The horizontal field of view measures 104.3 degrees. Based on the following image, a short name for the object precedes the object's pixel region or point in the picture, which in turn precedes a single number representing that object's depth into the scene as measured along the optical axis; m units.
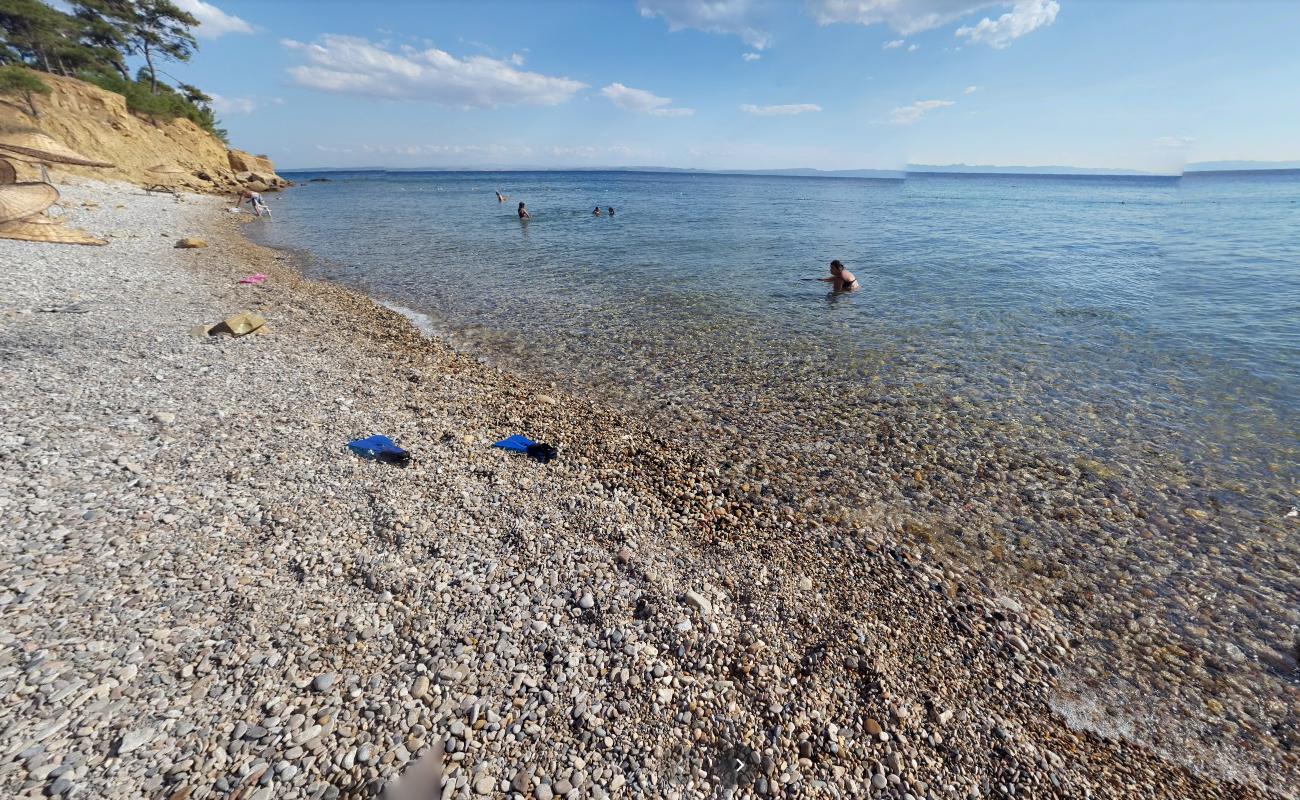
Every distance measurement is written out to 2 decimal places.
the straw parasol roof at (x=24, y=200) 16.69
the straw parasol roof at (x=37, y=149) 17.06
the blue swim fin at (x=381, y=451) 6.80
